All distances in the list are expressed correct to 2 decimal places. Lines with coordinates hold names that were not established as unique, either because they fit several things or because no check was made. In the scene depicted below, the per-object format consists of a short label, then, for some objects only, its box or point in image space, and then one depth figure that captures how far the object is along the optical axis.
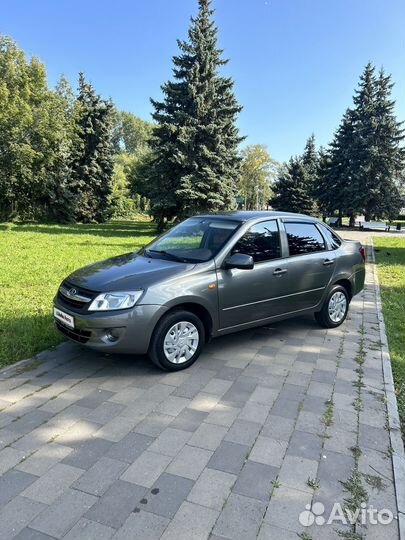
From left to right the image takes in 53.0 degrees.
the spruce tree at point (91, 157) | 31.86
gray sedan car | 4.04
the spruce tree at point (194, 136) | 22.22
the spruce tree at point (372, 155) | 34.69
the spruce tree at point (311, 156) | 43.90
